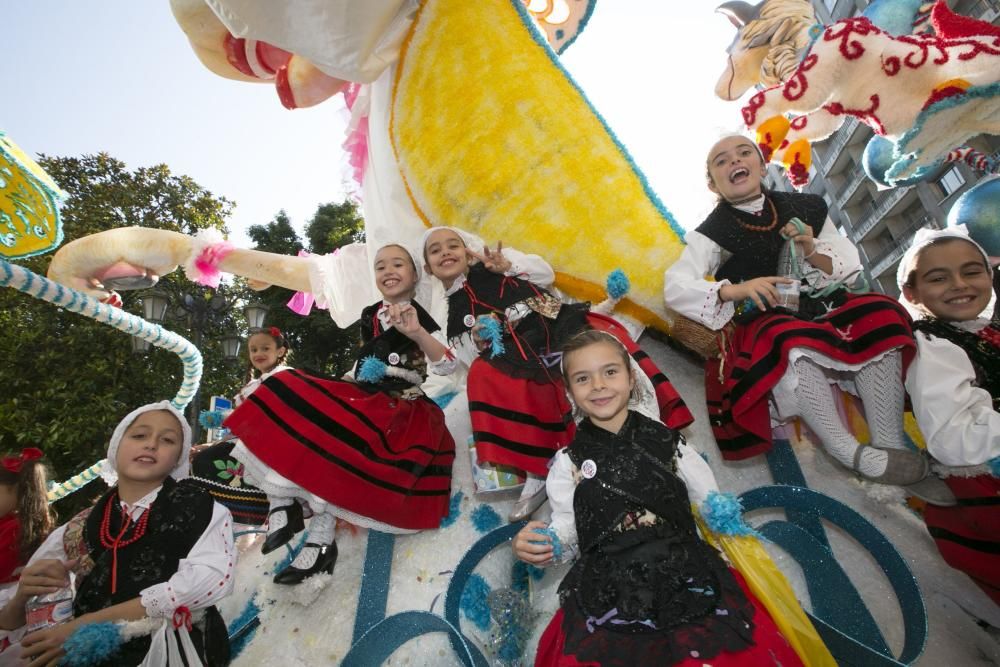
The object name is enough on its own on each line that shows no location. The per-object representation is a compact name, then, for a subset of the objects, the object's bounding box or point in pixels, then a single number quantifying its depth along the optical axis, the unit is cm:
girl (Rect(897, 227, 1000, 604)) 169
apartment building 1705
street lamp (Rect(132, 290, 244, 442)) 724
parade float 184
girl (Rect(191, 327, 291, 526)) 261
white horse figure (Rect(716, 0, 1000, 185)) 251
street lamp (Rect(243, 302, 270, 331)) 718
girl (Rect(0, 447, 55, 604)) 267
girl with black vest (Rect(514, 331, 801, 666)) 142
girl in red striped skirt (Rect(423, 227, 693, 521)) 222
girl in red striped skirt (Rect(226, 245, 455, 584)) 215
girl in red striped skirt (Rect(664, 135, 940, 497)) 196
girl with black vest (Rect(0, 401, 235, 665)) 175
